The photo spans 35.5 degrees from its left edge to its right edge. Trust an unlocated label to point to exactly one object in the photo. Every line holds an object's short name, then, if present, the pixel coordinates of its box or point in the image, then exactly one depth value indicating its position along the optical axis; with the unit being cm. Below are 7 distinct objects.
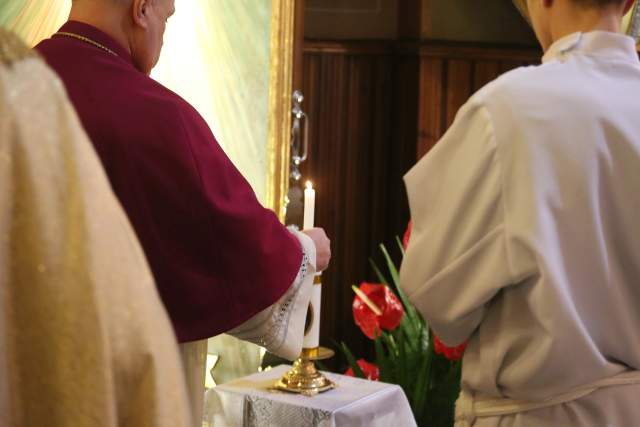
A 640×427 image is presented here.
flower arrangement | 308
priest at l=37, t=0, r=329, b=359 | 186
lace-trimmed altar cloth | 235
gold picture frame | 337
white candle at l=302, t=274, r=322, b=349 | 246
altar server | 161
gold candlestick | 248
